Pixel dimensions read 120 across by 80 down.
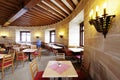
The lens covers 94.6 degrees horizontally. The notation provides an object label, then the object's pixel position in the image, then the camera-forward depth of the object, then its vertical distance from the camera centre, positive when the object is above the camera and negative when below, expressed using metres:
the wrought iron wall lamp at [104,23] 0.94 +0.30
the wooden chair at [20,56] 2.68 -0.84
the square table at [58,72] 1.11 -0.70
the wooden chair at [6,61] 1.97 -0.83
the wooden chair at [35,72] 1.33 -0.87
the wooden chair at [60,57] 1.97 -0.63
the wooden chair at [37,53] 3.24 -0.82
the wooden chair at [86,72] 1.34 -0.92
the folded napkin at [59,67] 1.24 -0.68
